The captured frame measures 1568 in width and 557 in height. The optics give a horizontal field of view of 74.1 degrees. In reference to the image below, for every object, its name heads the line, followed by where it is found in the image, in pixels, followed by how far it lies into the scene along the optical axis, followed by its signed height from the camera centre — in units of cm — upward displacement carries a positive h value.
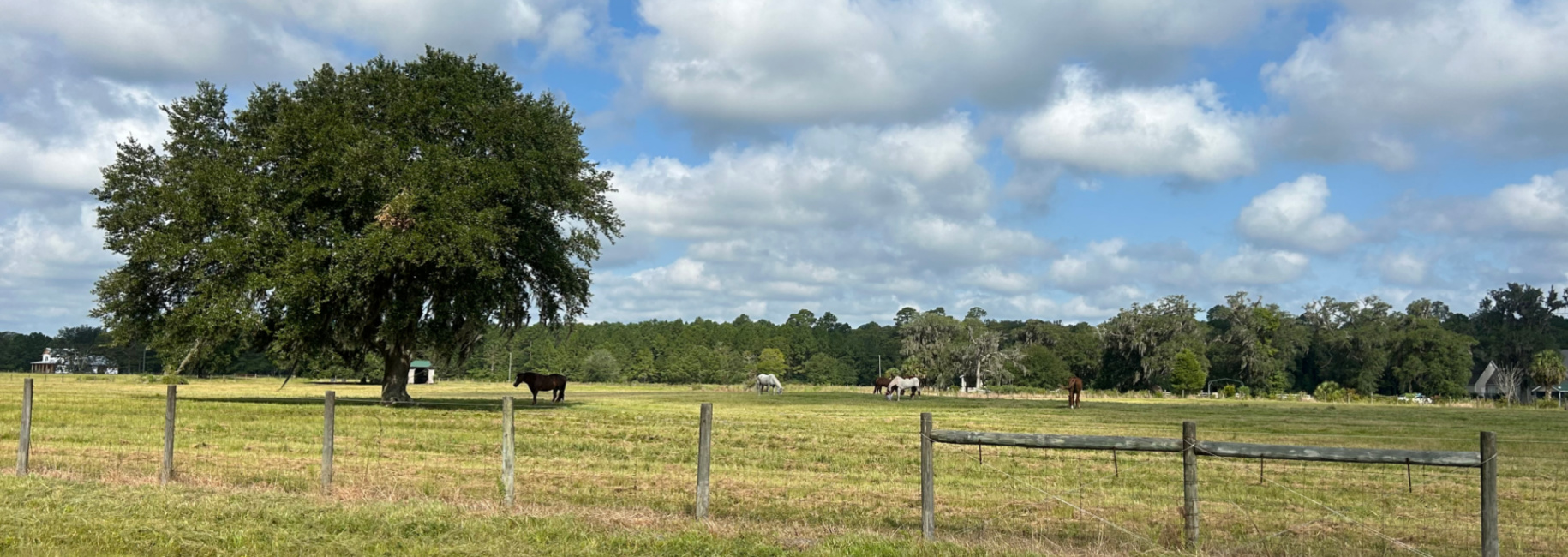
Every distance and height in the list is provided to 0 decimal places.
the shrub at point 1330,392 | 8950 -327
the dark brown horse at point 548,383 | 4197 -171
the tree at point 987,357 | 12069 -90
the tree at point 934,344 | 12181 +61
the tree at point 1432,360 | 11709 -30
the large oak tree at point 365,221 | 3169 +384
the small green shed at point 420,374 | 11606 -378
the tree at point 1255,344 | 11881 +112
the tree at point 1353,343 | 12269 +163
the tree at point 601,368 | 14225 -349
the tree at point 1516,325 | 13675 +496
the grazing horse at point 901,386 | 6519 -244
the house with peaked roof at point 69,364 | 19175 -560
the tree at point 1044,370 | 12762 -244
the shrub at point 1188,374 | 10988 -228
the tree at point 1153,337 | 11762 +177
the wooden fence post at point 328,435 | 1253 -118
